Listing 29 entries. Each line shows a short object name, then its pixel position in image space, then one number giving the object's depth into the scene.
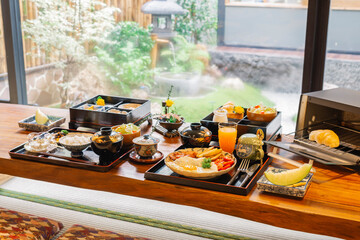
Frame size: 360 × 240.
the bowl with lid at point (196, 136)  1.95
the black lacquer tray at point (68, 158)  1.82
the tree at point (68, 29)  3.74
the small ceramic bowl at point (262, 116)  2.11
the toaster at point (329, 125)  1.82
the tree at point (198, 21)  3.38
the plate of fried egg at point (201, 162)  1.65
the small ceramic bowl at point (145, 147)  1.85
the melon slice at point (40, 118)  2.36
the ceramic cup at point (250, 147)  1.83
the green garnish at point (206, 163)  1.67
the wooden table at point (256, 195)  1.47
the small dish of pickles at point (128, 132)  2.00
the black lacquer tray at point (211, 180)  1.60
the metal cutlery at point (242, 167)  1.66
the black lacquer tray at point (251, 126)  1.97
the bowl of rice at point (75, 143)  1.92
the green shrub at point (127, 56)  3.68
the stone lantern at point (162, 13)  3.50
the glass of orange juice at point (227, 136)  1.89
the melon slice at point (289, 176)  1.57
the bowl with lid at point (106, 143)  1.84
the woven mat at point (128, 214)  2.36
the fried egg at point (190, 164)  1.66
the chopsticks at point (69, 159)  1.87
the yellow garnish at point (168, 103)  2.38
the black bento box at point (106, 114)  2.21
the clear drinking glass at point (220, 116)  2.09
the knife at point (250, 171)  1.65
